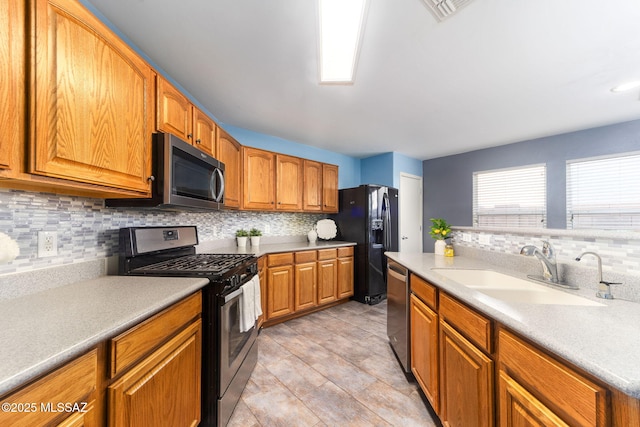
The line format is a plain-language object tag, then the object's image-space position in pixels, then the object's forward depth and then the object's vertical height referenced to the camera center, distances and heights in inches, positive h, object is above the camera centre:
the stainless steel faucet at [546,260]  48.9 -10.1
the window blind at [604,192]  115.5 +10.8
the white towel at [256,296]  71.2 -25.0
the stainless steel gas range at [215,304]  51.6 -20.6
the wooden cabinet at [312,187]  133.0 +16.4
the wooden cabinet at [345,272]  129.0 -32.3
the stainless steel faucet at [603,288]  39.3 -12.7
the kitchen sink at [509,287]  43.6 -16.5
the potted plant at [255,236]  117.9 -10.5
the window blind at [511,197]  141.8 +10.7
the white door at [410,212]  175.3 +1.7
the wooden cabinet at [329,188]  141.5 +16.5
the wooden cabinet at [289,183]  121.5 +17.2
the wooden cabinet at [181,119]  55.7 +27.0
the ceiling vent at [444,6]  50.6 +45.9
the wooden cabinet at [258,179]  109.3 +17.4
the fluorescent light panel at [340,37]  51.7 +46.2
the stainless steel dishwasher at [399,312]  69.2 -31.9
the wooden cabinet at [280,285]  102.8 -31.8
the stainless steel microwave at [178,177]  53.6 +9.9
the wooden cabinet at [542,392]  23.0 -20.1
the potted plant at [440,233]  84.0 -7.0
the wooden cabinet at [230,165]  88.9 +21.1
